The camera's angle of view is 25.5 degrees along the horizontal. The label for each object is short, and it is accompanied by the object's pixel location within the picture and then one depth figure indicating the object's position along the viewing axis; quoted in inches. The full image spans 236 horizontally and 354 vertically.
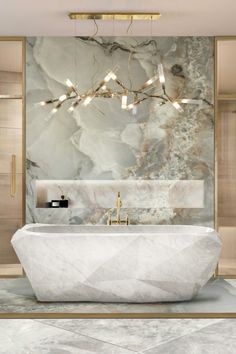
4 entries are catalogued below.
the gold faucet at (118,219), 211.2
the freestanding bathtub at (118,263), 168.1
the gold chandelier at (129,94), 217.3
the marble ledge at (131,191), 218.2
